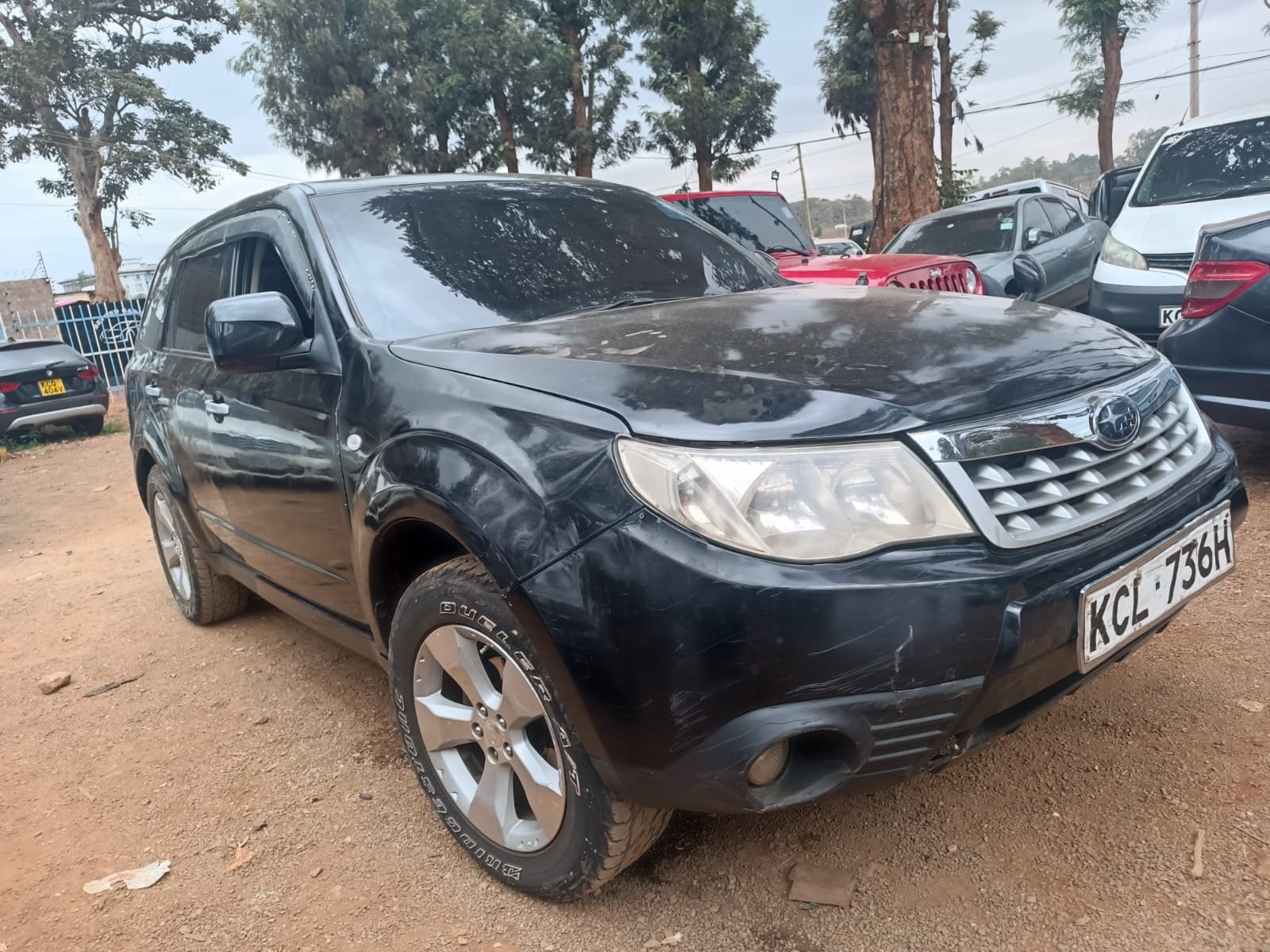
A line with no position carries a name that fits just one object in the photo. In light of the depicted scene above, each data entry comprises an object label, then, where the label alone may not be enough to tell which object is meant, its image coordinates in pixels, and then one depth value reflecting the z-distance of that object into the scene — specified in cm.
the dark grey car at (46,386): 1052
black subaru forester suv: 149
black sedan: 357
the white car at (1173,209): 510
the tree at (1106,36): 2647
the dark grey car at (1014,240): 798
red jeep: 541
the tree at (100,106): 1830
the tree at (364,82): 2125
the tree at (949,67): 2131
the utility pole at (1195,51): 3075
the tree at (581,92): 2255
